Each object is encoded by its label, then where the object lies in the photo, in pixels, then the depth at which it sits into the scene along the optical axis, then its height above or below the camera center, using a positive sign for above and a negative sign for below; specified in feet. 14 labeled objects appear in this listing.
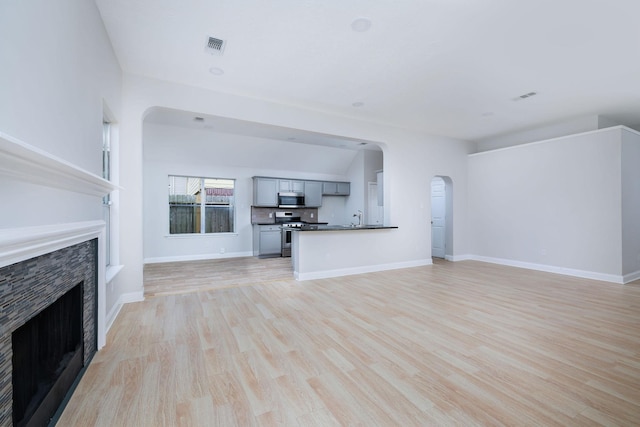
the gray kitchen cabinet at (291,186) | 25.09 +2.66
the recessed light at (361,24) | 8.35 +5.92
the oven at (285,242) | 23.93 -2.44
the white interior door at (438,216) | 22.44 -0.16
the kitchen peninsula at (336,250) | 15.65 -2.17
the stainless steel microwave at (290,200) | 24.98 +1.31
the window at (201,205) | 22.38 +0.77
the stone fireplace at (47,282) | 3.51 -1.21
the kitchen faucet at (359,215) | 25.10 -0.09
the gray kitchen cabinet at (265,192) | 24.09 +1.99
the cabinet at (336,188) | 27.12 +2.58
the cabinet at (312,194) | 26.27 +1.96
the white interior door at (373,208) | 26.66 +0.60
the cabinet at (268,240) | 23.59 -2.23
